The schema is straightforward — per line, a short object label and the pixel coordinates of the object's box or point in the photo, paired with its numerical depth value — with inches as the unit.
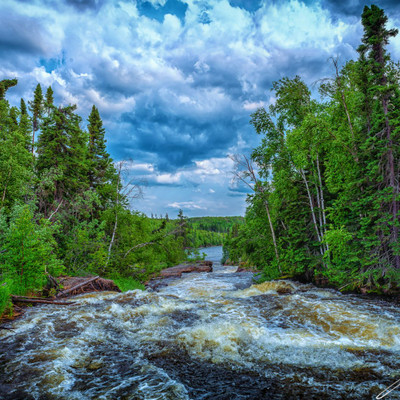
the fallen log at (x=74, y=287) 391.2
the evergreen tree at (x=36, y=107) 1299.6
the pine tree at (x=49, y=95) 1373.4
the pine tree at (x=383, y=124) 383.9
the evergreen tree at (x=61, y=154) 695.7
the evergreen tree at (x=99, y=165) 782.2
